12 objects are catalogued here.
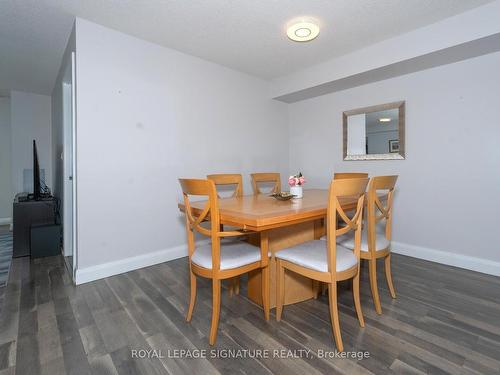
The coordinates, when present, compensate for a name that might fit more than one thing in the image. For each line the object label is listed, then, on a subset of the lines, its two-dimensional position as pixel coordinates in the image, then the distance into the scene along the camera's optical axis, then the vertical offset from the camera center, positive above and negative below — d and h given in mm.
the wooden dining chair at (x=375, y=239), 1842 -433
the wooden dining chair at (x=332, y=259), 1491 -470
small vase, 2303 -70
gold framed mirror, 3129 +642
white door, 2934 +209
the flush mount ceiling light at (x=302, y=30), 2314 +1382
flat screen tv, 3232 +44
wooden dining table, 1456 -216
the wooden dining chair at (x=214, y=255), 1541 -468
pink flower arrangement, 2291 +18
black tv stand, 3107 -407
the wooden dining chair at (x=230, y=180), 2666 +36
